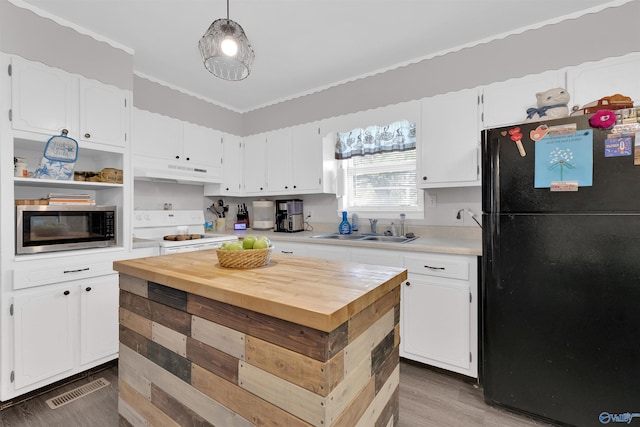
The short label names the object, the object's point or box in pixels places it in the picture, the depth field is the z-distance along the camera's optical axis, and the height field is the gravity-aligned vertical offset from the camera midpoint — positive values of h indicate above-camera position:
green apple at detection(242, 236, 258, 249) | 1.38 -0.13
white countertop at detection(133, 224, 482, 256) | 2.12 -0.23
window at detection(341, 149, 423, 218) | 3.00 +0.31
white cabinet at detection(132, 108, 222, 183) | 2.92 +0.71
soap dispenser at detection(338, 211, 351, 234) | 3.19 -0.13
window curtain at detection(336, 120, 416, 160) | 2.86 +0.76
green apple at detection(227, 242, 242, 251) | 1.33 -0.14
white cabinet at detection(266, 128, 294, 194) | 3.49 +0.63
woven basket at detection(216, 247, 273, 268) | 1.30 -0.19
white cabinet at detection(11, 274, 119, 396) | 1.87 -0.77
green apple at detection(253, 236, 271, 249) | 1.38 -0.14
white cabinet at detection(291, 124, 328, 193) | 3.25 +0.62
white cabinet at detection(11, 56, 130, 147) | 1.91 +0.79
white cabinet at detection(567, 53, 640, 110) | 1.92 +0.88
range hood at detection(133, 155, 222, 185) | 2.91 +0.47
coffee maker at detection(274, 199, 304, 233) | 3.49 -0.02
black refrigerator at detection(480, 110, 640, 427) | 1.48 -0.32
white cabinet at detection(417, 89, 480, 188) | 2.36 +0.59
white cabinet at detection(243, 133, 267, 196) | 3.71 +0.64
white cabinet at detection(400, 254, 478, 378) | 2.05 -0.72
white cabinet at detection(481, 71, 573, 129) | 2.11 +0.86
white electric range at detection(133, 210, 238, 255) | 2.74 -0.16
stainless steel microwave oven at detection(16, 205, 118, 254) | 1.91 -0.08
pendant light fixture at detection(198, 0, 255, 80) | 1.41 +0.82
